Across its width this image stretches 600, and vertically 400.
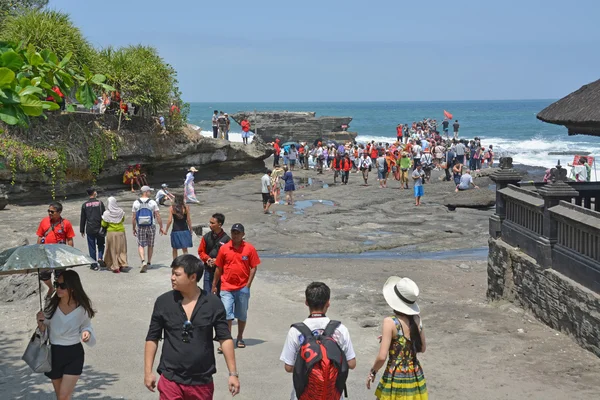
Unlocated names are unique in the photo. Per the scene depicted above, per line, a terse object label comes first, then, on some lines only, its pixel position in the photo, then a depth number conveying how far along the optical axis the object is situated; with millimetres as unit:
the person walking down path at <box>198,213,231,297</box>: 9914
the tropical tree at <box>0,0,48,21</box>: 30259
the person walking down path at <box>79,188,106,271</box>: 14664
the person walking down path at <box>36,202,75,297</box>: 12125
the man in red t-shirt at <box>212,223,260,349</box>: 9312
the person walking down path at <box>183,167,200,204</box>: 27172
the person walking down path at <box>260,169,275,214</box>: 24552
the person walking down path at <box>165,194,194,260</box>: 13914
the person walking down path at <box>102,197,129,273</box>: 14438
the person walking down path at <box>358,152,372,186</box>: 34250
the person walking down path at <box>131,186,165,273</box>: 14391
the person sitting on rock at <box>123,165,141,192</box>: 29938
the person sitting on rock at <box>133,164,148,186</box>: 30141
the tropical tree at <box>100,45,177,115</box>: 30250
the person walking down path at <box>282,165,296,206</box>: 27000
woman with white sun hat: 6129
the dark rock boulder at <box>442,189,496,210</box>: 26219
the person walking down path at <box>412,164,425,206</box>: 26656
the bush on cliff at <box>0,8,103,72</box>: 27250
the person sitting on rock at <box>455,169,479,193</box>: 29630
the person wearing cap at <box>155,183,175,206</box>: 20795
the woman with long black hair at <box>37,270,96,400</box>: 6770
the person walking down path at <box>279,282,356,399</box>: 5594
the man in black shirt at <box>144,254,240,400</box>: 5613
